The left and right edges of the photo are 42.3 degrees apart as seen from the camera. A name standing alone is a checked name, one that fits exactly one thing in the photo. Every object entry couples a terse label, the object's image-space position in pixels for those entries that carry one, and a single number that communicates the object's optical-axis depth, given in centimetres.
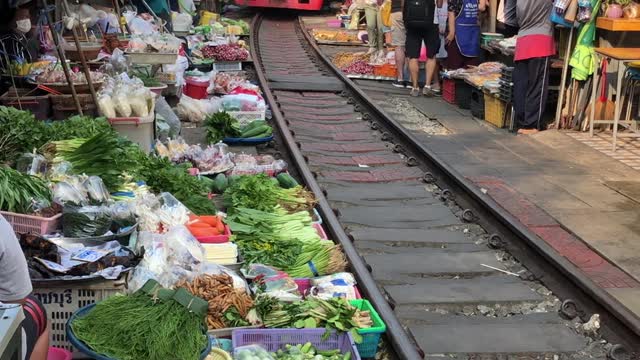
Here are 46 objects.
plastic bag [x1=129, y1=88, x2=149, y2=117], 853
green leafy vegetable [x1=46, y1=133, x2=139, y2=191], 652
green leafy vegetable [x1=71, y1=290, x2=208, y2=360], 416
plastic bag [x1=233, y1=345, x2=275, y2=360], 450
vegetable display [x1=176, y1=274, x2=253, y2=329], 485
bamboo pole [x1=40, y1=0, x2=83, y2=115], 810
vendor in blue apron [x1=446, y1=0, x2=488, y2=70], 1373
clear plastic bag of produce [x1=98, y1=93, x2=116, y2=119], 842
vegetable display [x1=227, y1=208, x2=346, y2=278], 577
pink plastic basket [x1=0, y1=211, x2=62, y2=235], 534
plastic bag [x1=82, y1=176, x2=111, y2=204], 599
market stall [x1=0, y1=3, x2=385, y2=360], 453
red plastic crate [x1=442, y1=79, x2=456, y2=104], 1324
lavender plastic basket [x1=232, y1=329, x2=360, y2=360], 469
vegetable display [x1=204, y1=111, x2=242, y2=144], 974
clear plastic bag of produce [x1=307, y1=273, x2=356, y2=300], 529
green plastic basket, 477
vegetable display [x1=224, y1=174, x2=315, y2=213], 682
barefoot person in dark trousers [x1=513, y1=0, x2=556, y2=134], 1088
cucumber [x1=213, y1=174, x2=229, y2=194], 761
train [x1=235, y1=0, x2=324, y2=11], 2597
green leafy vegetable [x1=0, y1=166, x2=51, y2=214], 543
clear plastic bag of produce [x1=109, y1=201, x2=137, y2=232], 563
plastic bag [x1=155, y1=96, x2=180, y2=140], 984
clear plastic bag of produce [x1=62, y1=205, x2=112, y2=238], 539
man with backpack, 1334
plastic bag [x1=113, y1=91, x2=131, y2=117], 848
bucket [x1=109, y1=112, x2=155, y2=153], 835
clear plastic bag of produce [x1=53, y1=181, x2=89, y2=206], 575
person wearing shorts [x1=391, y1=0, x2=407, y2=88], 1427
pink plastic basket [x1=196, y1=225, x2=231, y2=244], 591
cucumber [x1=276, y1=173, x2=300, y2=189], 768
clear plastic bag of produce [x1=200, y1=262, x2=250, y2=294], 516
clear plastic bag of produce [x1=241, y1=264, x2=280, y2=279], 541
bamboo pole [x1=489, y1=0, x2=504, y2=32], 1488
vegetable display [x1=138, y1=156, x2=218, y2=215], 663
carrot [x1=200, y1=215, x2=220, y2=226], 624
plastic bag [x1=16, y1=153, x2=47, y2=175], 649
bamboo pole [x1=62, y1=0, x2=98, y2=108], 833
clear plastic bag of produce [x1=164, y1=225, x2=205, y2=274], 530
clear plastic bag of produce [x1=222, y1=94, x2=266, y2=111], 1088
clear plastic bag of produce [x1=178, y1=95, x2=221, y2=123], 1093
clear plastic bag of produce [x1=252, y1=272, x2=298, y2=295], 517
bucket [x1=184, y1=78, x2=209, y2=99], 1216
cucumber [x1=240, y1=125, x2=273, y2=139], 980
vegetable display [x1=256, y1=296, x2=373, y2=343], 479
